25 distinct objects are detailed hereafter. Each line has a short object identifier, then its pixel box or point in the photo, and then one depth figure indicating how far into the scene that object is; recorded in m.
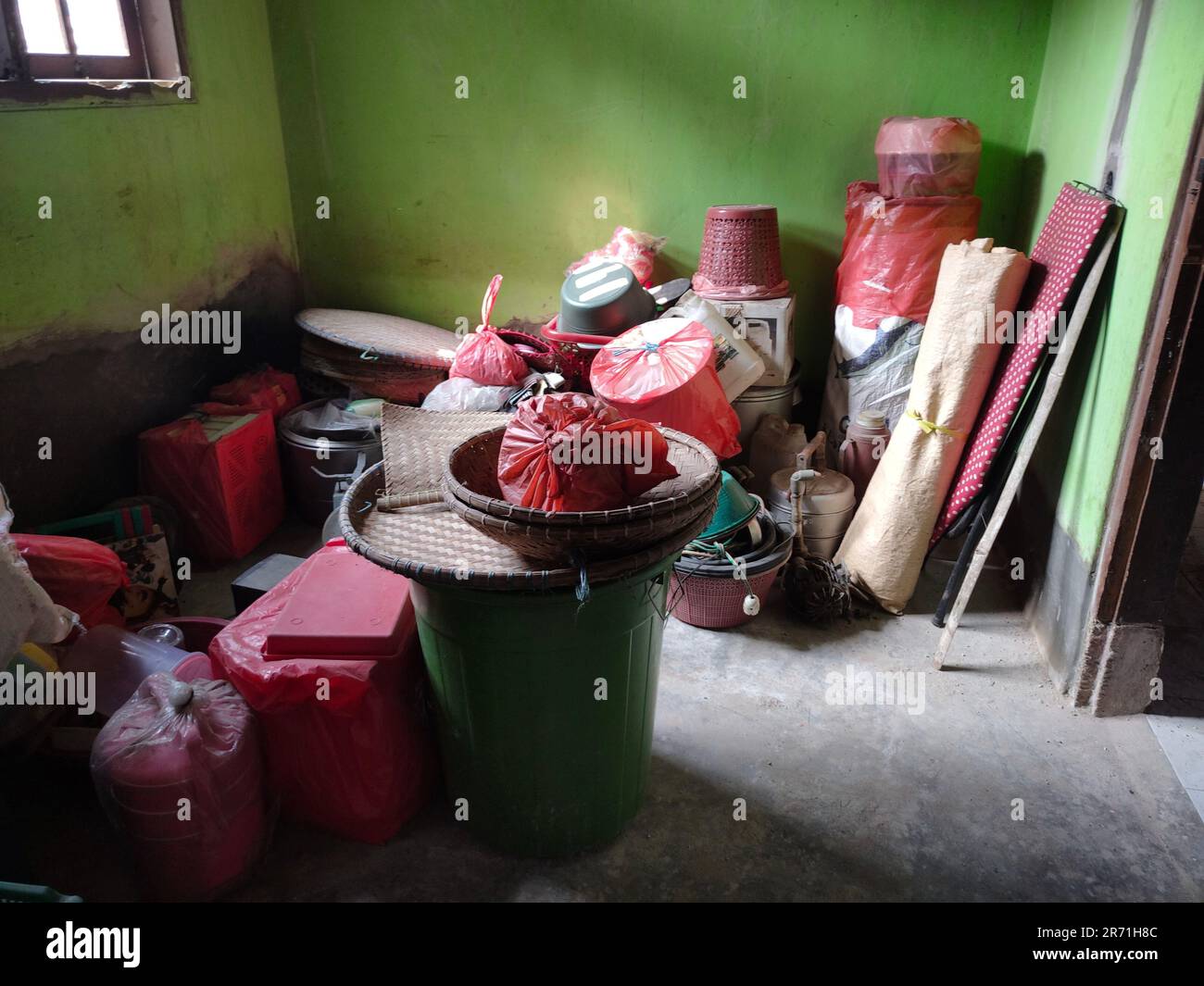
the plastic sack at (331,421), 3.27
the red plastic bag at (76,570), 2.08
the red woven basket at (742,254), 3.28
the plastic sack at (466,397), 3.14
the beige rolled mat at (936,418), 2.63
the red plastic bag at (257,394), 3.27
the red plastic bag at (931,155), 3.00
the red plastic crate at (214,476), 2.96
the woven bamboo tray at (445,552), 1.44
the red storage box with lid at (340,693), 1.77
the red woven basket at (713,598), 2.67
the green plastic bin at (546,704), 1.59
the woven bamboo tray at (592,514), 1.40
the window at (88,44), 2.46
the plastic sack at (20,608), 1.62
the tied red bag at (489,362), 3.20
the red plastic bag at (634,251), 3.53
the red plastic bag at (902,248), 3.07
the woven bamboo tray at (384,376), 3.52
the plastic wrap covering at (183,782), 1.65
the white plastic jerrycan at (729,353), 3.13
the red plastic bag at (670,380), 2.77
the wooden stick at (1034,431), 2.30
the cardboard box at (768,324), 3.29
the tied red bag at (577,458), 1.46
